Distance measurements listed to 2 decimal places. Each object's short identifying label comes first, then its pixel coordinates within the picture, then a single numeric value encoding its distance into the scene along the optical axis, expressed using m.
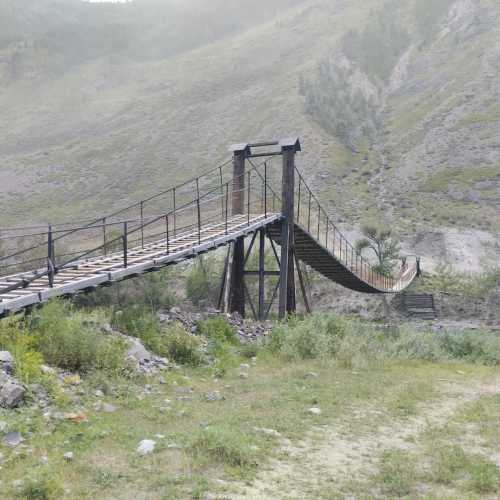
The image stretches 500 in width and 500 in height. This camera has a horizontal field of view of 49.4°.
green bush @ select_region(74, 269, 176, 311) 22.06
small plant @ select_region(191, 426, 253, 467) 5.11
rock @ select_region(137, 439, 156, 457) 5.23
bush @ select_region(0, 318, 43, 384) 6.49
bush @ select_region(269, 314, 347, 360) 11.02
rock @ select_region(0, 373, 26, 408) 5.79
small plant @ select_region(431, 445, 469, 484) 4.96
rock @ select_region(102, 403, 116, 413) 6.49
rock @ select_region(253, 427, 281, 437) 6.00
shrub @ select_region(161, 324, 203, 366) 9.49
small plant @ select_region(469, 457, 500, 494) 4.72
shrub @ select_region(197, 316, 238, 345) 11.34
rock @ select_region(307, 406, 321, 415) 6.99
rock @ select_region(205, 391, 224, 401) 7.43
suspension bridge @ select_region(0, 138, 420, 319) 8.73
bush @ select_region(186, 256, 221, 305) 27.70
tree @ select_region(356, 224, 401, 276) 30.84
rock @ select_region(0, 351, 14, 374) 6.37
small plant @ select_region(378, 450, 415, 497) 4.71
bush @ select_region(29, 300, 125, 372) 7.61
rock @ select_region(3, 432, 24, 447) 5.15
